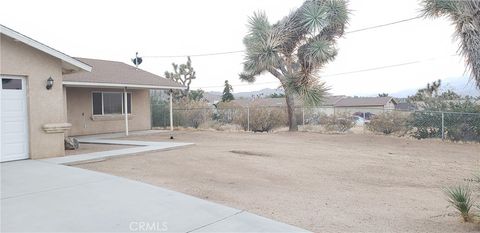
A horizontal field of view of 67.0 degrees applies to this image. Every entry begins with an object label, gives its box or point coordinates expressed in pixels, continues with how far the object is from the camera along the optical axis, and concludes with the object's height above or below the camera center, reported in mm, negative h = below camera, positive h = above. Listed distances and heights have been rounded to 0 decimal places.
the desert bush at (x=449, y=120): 15336 -553
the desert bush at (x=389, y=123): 17594 -720
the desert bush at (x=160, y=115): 24438 -198
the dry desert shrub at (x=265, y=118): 22031 -467
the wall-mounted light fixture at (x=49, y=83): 10375 +887
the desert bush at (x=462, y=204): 4971 -1342
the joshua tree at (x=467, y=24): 6164 +1471
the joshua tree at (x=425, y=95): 18188 +638
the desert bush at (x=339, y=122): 19672 -703
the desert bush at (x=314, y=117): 20892 -439
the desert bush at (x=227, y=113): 23328 -129
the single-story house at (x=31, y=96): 9578 +495
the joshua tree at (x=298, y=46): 19547 +3575
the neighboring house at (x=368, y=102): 51938 +1044
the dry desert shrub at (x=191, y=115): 24297 -230
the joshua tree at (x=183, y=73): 40875 +4391
